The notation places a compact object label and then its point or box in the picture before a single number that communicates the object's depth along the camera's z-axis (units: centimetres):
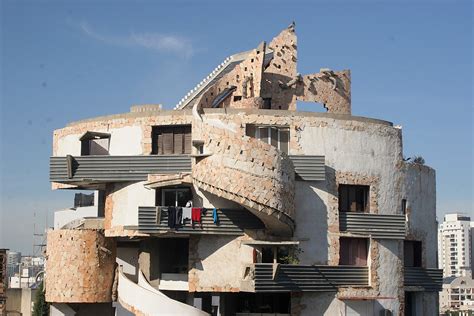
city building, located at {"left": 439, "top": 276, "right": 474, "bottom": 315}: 19412
